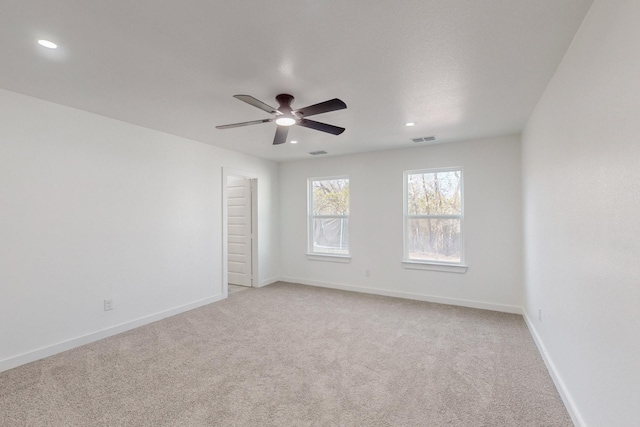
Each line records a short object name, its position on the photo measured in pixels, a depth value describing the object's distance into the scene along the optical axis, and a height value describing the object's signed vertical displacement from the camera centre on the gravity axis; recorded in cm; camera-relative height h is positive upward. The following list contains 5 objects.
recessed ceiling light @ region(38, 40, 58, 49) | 194 +117
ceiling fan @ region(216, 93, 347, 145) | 233 +93
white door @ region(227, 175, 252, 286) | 588 -16
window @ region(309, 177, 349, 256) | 567 +11
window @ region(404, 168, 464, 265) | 468 +8
